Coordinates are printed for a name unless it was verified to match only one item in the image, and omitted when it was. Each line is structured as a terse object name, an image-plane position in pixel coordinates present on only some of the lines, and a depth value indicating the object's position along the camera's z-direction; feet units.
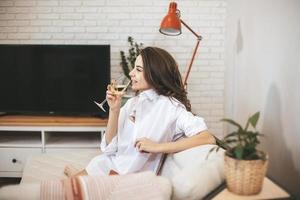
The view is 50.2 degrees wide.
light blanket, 3.39
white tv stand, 8.85
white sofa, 3.34
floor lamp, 7.89
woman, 5.28
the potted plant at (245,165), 3.22
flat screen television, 9.24
